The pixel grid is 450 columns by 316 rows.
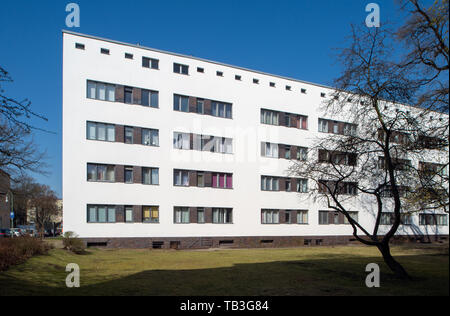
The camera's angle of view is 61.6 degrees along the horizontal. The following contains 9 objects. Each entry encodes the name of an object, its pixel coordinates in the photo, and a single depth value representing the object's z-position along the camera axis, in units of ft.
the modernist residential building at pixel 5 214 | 226.69
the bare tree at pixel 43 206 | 194.80
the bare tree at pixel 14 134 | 28.78
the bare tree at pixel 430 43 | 27.91
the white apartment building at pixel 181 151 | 100.42
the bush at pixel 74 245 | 80.76
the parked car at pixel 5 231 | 161.17
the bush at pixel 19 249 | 46.44
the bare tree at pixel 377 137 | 43.39
